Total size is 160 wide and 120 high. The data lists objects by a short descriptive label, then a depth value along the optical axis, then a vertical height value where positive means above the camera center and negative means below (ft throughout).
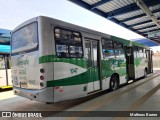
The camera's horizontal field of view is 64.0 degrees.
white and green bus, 12.08 +0.09
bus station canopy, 19.28 +8.36
